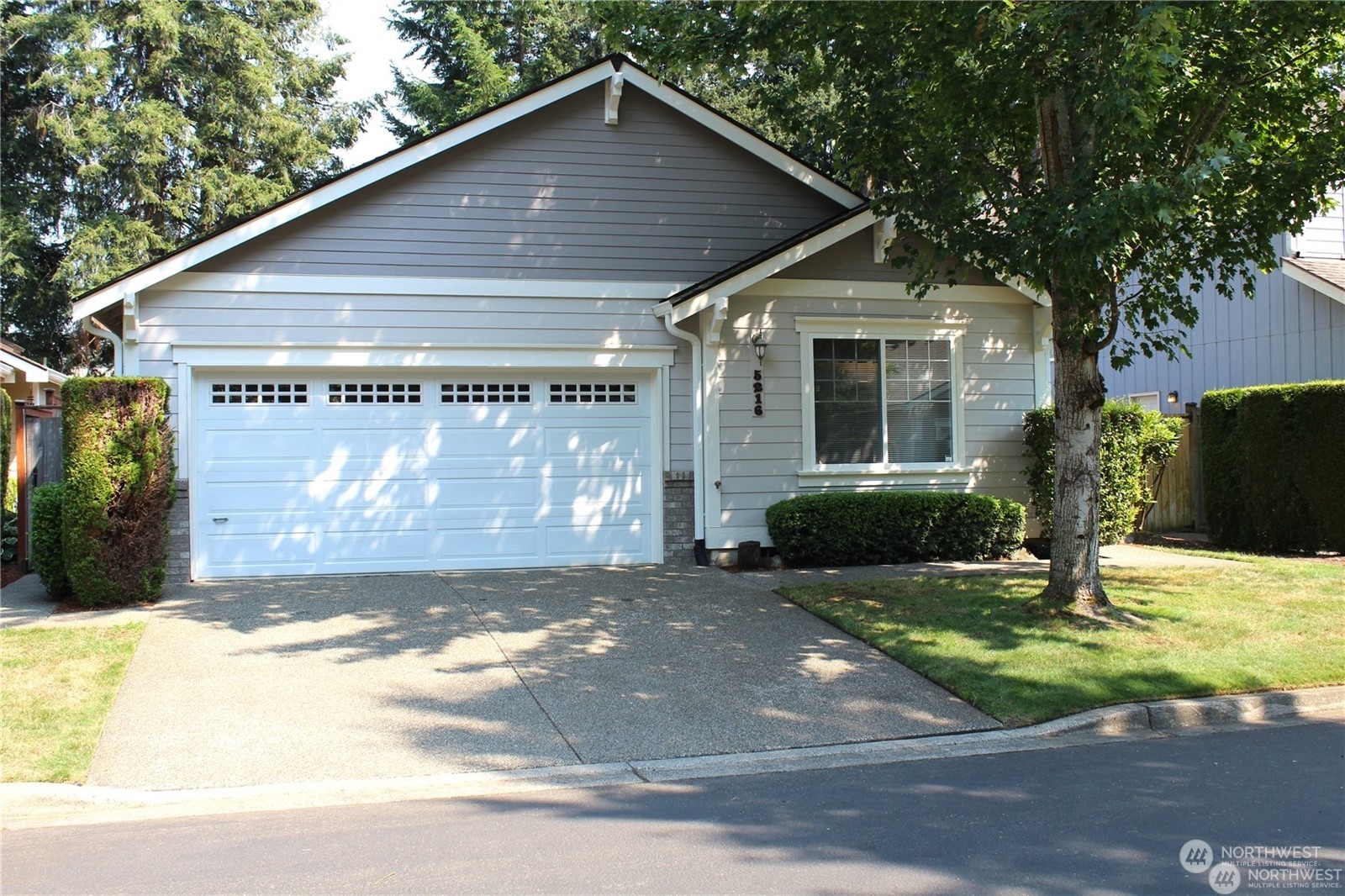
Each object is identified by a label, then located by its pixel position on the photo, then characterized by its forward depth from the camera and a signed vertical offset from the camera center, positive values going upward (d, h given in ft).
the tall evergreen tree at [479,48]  90.89 +37.59
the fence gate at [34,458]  40.50 -0.06
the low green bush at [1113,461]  39.91 -0.67
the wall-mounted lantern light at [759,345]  39.11 +3.93
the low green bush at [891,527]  37.78 -3.01
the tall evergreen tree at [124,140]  85.20 +27.54
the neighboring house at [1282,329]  50.26 +6.03
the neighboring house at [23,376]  50.14 +4.25
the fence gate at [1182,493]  51.08 -2.45
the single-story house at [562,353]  36.68 +3.65
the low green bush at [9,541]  40.47 -3.33
